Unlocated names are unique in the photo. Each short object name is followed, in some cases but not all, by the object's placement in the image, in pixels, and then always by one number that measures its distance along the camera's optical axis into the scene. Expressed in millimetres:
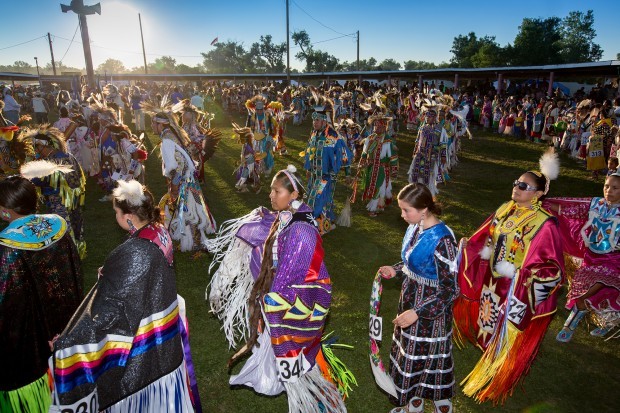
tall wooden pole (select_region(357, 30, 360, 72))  43281
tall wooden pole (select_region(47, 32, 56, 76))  46375
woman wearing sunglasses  3188
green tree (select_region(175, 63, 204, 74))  71625
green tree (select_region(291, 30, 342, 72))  65331
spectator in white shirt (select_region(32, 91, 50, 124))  17938
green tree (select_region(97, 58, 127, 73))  121962
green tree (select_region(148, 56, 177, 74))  79875
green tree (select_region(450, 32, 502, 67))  52000
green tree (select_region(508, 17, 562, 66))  54312
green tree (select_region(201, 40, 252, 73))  86956
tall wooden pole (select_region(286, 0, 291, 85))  24817
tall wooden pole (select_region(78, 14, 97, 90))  13516
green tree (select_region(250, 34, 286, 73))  79562
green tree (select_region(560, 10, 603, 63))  75312
